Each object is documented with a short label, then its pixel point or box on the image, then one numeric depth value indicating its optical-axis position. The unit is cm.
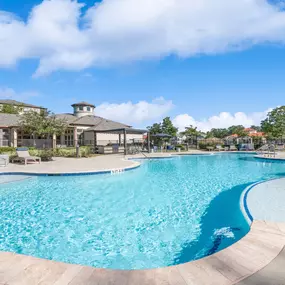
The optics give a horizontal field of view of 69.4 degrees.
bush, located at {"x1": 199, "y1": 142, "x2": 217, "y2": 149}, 3021
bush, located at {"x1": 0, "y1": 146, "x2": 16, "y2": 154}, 1734
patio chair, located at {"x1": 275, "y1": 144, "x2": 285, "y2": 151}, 2746
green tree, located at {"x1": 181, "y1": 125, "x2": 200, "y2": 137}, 3306
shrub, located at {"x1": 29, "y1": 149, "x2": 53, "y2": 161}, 1667
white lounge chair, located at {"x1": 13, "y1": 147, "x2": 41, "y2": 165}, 1495
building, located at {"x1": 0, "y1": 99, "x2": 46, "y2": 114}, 4188
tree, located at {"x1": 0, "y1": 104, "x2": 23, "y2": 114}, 3962
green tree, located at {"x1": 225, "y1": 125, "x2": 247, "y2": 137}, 3470
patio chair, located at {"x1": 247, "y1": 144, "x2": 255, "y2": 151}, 2731
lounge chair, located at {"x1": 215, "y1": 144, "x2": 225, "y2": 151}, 2876
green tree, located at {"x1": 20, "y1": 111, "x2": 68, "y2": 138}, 1984
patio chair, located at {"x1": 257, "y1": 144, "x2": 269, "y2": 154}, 2286
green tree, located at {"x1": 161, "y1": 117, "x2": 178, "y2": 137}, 3328
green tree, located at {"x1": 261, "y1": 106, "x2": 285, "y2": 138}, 2838
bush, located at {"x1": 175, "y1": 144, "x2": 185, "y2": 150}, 2939
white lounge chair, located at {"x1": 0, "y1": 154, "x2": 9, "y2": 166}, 1359
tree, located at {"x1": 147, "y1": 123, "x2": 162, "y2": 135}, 3422
